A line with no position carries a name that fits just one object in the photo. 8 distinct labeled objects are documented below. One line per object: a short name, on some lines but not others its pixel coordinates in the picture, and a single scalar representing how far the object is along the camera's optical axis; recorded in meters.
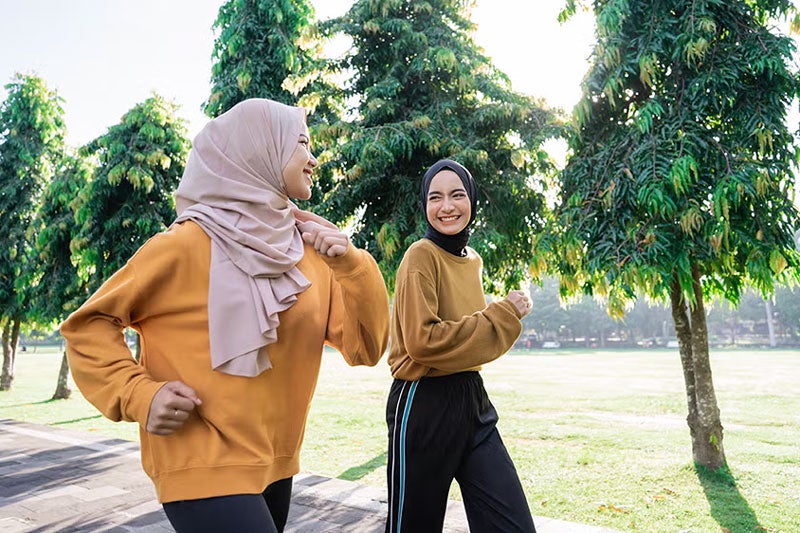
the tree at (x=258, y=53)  10.30
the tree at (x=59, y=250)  12.46
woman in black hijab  2.28
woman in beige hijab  1.57
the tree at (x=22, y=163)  15.09
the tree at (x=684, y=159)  4.98
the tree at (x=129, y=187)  11.05
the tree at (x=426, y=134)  7.30
